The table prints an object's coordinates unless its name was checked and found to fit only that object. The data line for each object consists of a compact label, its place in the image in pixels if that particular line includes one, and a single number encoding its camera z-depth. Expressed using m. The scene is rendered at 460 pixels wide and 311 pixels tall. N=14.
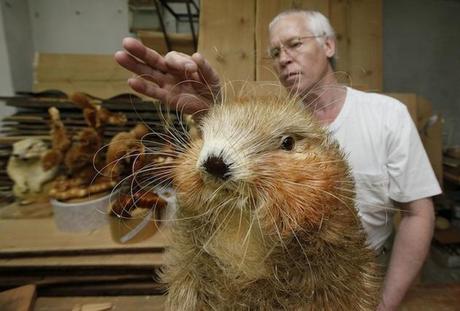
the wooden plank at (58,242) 1.11
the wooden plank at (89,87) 1.92
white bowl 1.20
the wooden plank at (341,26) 1.63
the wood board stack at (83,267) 1.07
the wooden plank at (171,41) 1.87
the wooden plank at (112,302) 1.01
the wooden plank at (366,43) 1.64
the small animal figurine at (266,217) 0.34
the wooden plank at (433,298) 0.88
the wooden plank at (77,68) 2.00
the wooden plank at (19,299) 0.92
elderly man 0.79
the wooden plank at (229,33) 1.60
